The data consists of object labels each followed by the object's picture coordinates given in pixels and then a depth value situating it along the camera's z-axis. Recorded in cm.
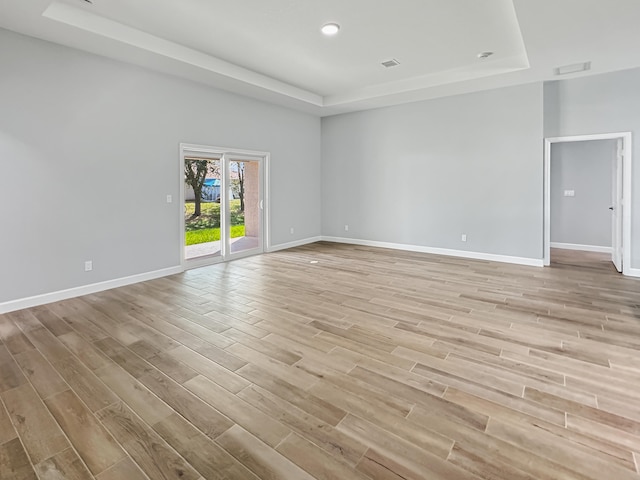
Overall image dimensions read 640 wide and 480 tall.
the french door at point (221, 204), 579
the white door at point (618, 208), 542
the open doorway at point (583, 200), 677
